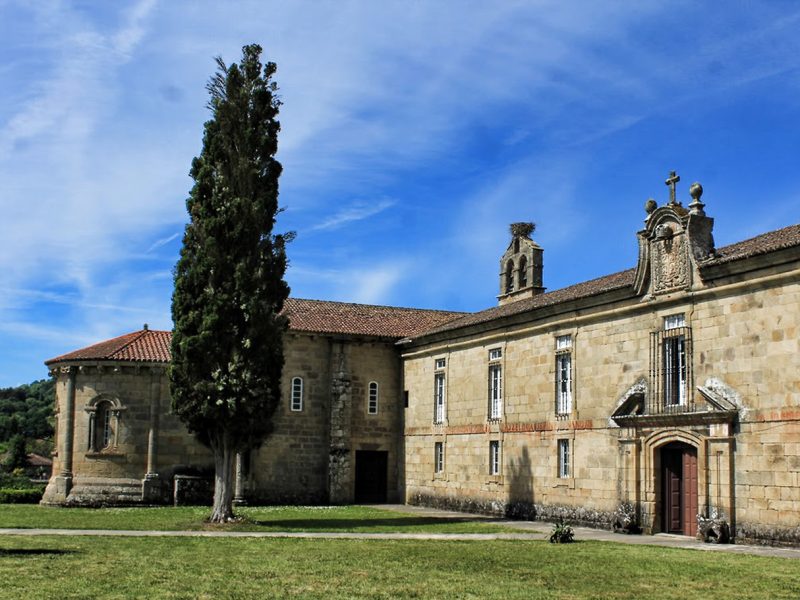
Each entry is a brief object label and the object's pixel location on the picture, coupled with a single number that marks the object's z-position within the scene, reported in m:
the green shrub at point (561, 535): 20.44
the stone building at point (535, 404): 20.72
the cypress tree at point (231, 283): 24.62
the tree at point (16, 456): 54.53
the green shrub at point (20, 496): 34.50
